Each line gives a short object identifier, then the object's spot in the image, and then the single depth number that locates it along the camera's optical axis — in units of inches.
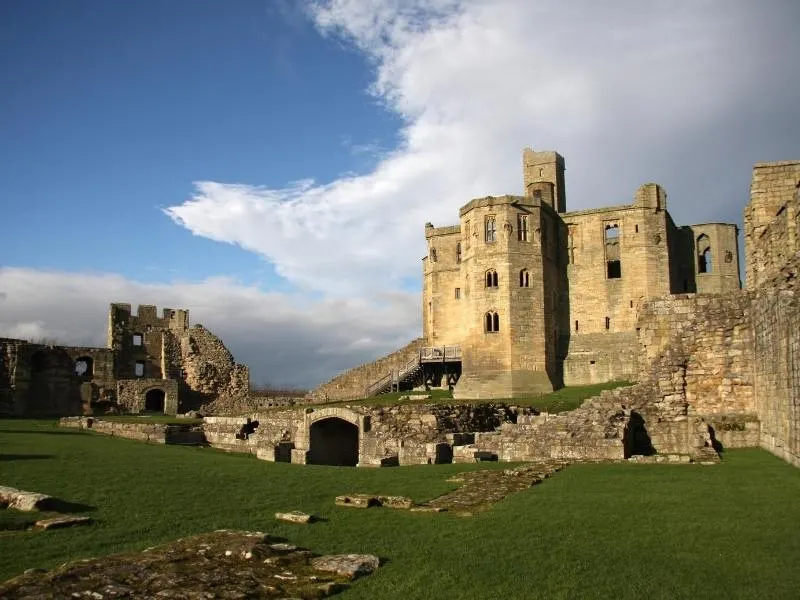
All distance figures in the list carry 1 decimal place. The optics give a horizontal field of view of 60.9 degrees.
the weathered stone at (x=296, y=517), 399.2
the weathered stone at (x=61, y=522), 368.2
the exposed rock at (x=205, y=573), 251.3
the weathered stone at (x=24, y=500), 408.0
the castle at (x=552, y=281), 1732.7
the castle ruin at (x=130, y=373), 1860.2
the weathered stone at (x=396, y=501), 453.2
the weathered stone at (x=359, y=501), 456.8
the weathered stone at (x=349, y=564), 290.8
